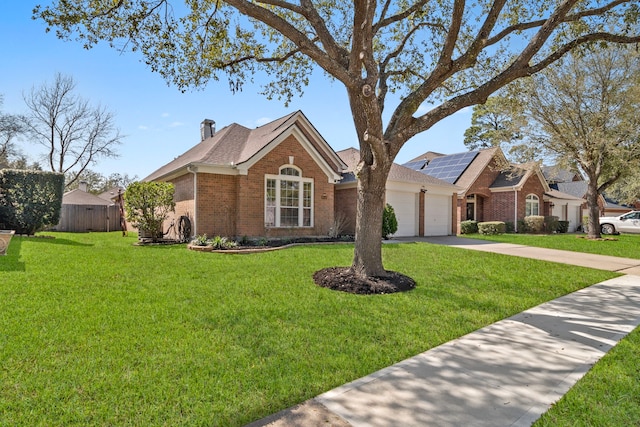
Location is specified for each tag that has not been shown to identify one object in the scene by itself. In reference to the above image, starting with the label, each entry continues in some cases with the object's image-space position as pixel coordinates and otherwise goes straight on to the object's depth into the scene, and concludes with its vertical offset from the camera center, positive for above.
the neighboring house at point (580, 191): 36.06 +3.58
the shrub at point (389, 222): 15.54 +0.07
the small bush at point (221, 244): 11.36 -0.69
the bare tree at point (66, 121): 30.12 +9.33
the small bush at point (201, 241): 11.54 -0.61
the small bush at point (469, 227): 21.95 -0.21
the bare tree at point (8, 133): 29.28 +7.78
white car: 24.47 +0.01
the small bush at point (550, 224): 24.42 +0.00
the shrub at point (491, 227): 21.61 -0.20
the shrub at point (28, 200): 13.37 +0.92
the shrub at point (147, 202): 13.16 +0.80
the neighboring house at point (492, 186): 23.30 +2.62
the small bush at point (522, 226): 23.36 -0.14
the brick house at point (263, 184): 13.50 +1.66
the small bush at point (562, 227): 25.34 -0.22
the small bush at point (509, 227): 23.42 -0.21
